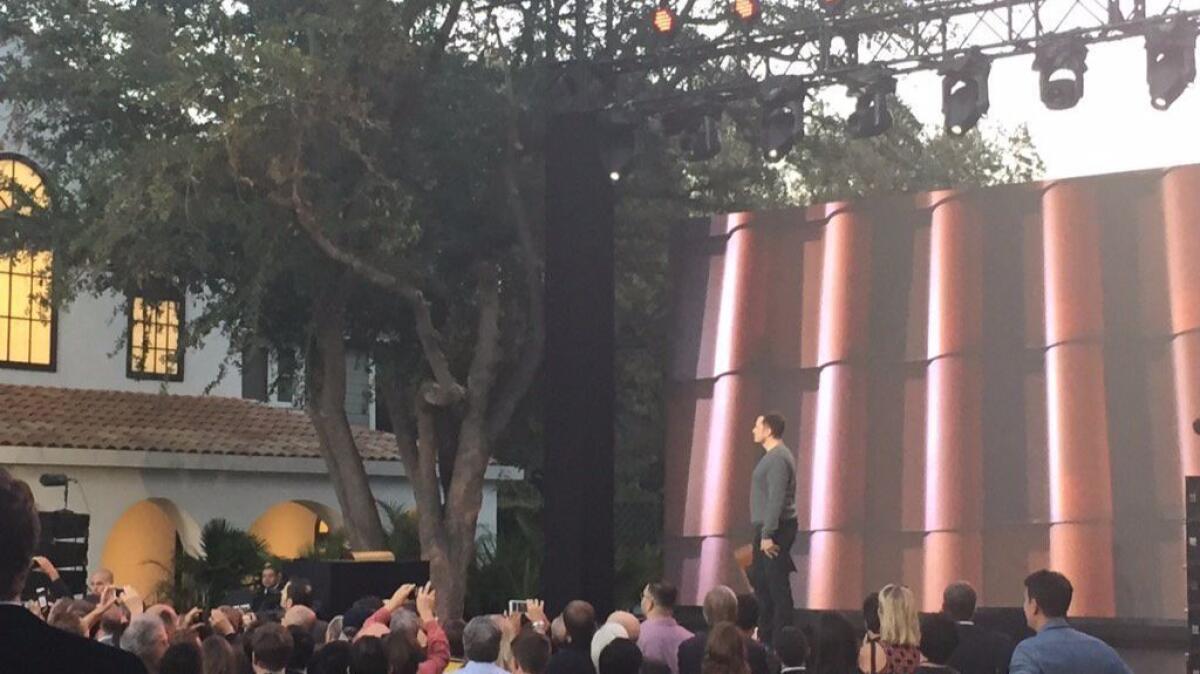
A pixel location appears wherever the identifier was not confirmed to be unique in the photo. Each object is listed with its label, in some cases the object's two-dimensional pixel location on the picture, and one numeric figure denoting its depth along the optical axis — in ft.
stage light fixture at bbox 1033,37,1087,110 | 43.75
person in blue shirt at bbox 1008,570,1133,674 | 20.06
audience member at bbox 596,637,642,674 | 21.20
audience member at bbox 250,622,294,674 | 22.36
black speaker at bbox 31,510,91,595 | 57.06
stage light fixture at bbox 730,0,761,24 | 46.96
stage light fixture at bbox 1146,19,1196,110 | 42.37
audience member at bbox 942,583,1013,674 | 25.43
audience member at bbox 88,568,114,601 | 37.24
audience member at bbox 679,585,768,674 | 25.44
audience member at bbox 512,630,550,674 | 22.43
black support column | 49.96
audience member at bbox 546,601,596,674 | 25.96
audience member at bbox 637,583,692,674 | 27.27
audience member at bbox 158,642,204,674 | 19.67
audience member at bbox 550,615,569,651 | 27.66
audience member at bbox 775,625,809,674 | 23.18
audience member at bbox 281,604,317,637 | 28.27
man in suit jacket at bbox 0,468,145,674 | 9.77
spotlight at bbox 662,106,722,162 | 49.01
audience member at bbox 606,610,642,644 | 26.11
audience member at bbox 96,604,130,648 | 27.48
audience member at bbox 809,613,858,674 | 22.07
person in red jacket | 26.12
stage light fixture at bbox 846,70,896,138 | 46.21
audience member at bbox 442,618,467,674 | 27.45
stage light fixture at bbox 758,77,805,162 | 47.21
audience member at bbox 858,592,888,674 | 23.27
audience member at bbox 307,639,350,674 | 21.93
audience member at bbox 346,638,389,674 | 21.49
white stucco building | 74.90
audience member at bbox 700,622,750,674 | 19.77
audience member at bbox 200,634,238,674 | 21.21
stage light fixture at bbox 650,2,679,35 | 48.16
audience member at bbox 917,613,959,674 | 21.06
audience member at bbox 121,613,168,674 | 21.30
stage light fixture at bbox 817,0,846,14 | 45.96
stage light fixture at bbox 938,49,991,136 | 44.79
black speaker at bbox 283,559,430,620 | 43.98
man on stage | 39.75
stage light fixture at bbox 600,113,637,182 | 49.70
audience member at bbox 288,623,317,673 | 24.07
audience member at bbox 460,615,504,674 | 22.57
